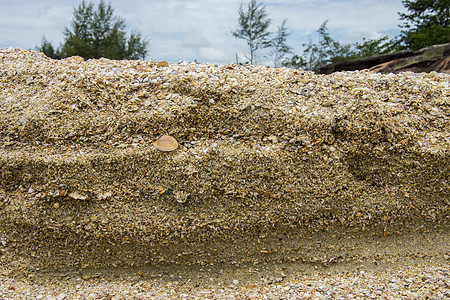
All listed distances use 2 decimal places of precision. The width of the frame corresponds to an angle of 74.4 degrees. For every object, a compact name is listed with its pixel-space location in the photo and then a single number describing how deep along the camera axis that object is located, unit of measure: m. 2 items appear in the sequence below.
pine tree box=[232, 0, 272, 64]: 15.88
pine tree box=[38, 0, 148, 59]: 16.38
